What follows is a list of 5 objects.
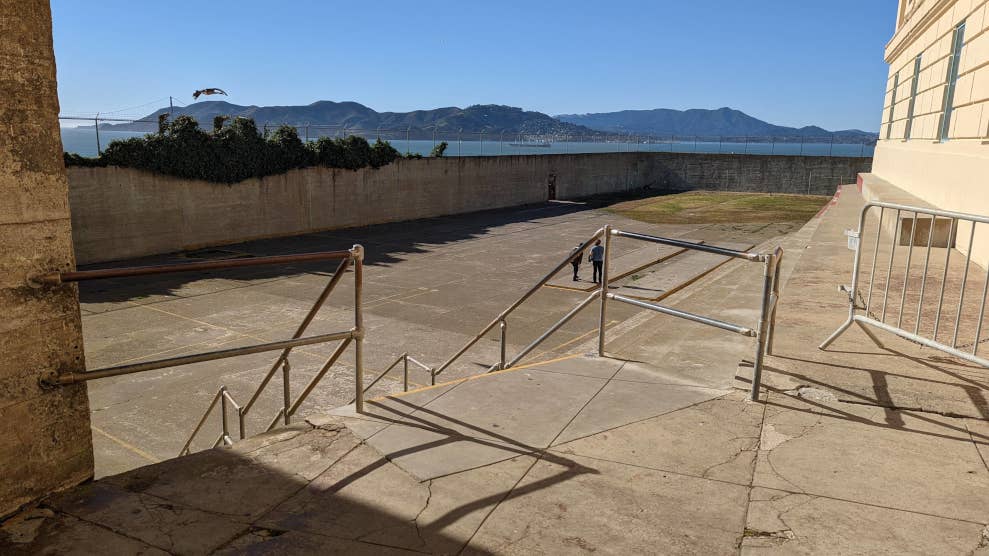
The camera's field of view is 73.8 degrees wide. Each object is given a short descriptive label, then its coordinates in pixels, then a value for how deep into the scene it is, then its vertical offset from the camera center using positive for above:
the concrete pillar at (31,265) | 3.15 -0.58
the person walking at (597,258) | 19.03 -2.82
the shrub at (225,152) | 24.25 +0.00
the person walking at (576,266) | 19.59 -3.19
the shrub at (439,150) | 38.61 +0.45
